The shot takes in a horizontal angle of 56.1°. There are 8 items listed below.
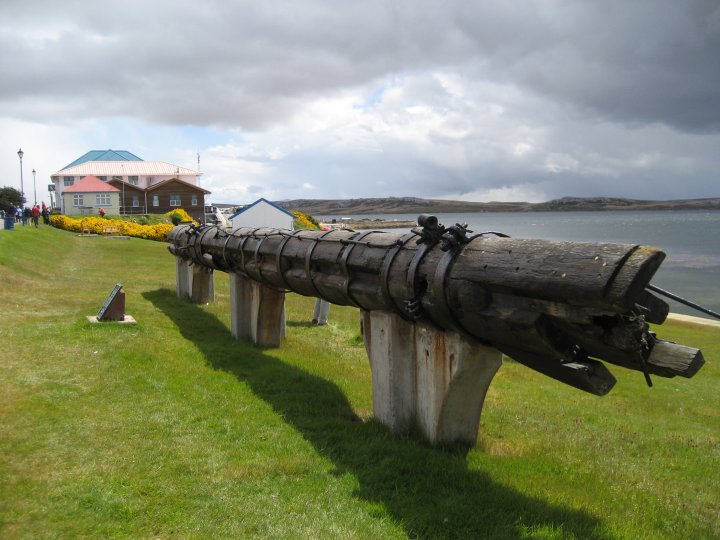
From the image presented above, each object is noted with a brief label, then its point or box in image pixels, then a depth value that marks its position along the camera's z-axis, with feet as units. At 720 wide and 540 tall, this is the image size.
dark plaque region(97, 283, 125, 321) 40.42
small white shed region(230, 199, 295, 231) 111.86
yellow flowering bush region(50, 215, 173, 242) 142.20
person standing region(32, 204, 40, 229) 127.02
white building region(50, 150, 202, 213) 240.73
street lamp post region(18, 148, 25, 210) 195.66
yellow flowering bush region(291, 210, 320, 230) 184.83
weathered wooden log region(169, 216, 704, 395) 14.84
